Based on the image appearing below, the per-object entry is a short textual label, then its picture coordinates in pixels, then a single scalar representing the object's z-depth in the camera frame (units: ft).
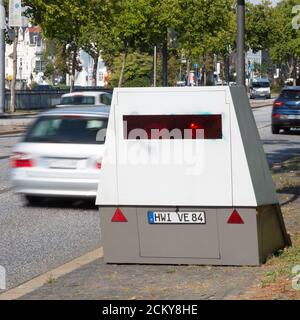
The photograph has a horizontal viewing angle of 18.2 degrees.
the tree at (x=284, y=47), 308.36
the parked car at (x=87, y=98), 98.99
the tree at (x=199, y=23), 202.90
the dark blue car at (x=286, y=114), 112.16
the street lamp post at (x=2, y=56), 129.53
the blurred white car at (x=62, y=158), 45.96
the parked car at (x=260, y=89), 304.50
